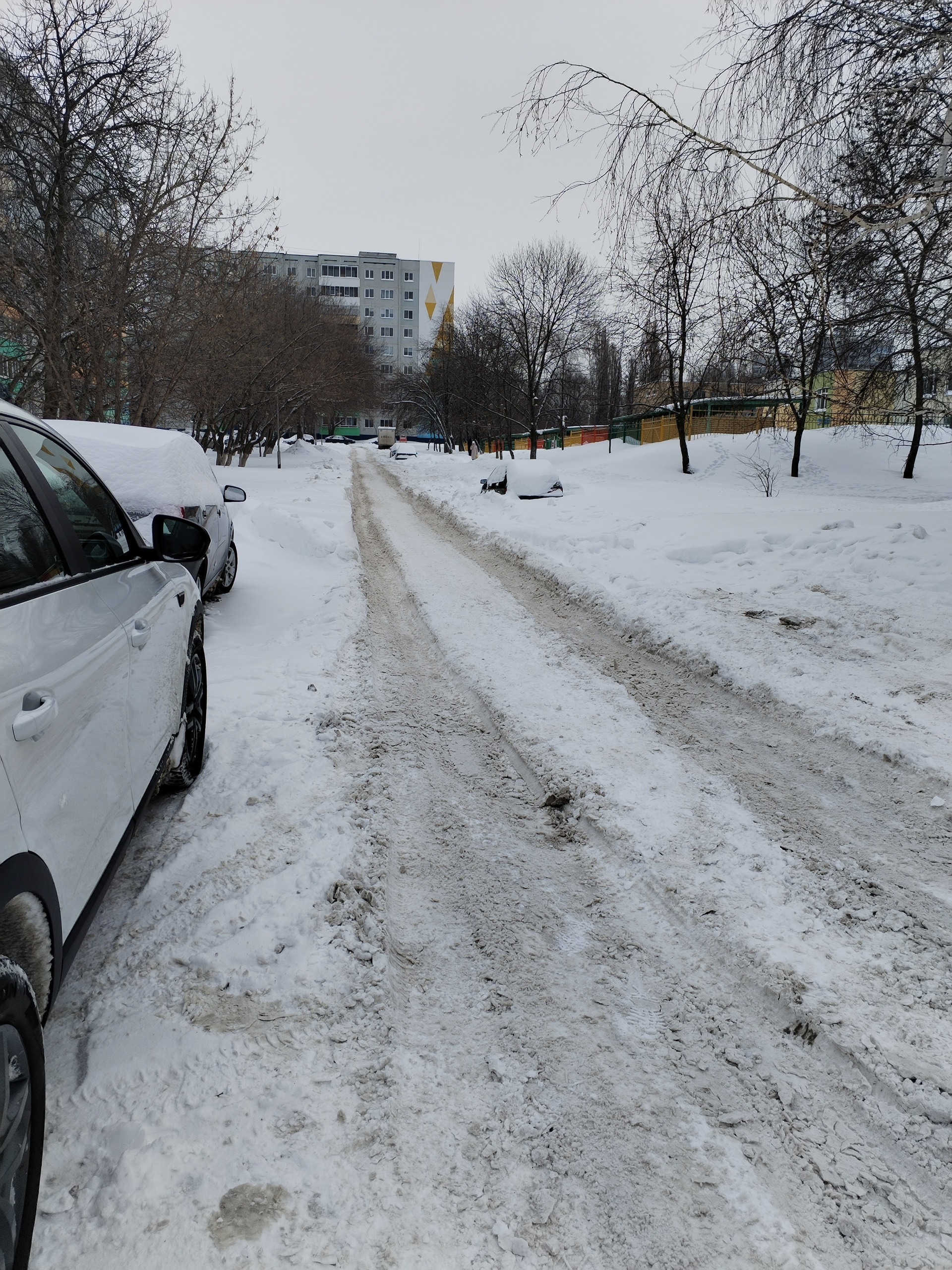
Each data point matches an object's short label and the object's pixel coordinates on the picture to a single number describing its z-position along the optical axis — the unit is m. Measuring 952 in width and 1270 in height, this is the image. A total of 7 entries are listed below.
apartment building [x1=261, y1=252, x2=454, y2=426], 115.81
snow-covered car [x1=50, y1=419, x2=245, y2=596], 6.20
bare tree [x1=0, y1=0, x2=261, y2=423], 13.40
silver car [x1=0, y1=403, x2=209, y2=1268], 1.47
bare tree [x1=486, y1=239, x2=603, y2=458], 38.84
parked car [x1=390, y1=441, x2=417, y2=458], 58.06
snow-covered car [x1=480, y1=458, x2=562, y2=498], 21.22
